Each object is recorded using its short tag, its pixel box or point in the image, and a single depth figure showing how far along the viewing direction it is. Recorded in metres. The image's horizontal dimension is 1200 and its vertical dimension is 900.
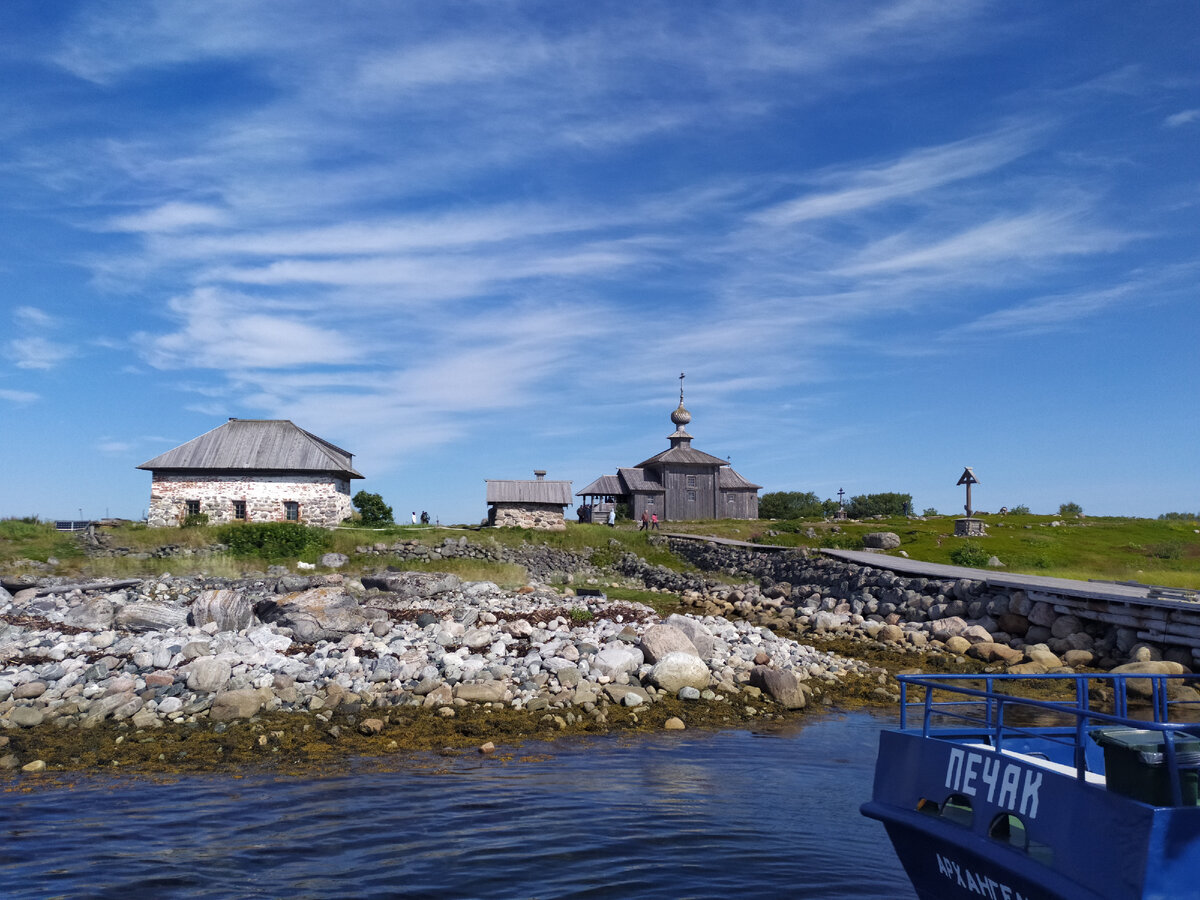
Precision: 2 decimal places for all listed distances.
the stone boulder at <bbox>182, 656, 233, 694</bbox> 14.23
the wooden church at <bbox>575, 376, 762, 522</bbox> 61.43
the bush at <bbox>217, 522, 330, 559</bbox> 40.44
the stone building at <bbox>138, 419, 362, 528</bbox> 48.50
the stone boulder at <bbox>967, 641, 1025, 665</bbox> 20.09
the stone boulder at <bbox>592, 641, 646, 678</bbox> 15.65
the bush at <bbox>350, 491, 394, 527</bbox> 52.53
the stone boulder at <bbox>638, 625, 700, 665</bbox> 16.30
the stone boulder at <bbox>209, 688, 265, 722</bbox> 13.24
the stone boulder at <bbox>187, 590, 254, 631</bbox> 19.56
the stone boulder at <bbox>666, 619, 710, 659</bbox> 17.53
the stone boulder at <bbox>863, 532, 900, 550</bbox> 39.78
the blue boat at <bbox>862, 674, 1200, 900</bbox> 4.79
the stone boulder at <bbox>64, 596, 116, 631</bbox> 20.28
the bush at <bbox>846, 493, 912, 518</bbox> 69.00
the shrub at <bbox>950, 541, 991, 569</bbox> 32.84
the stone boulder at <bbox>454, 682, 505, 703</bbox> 14.31
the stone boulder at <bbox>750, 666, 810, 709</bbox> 15.27
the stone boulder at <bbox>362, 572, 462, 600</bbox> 27.12
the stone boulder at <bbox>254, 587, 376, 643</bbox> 18.09
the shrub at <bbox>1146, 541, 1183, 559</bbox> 37.32
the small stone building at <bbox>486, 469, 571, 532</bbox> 52.81
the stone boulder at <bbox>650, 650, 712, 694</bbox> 15.27
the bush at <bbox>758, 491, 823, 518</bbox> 68.38
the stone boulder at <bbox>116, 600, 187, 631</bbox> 19.48
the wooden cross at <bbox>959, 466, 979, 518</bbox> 42.75
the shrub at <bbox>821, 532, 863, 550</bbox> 41.06
